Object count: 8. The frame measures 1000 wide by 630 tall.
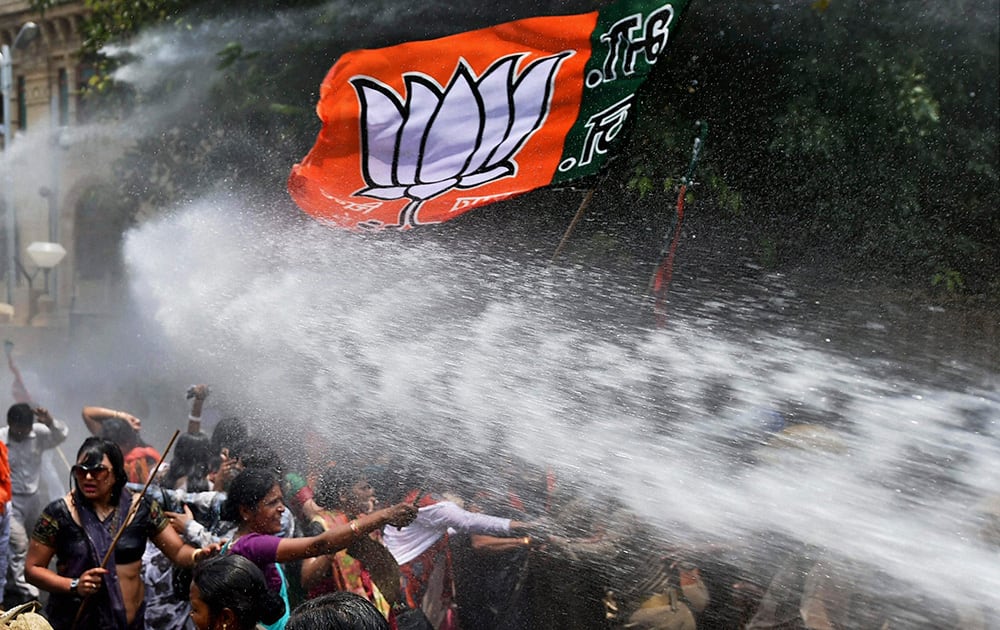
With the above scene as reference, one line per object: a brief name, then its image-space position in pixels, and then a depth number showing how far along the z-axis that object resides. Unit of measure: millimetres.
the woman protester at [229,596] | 3123
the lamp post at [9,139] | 15029
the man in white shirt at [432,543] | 4633
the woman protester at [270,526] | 3818
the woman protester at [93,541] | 4254
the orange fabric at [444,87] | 5902
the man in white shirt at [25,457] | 6676
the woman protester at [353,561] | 4410
